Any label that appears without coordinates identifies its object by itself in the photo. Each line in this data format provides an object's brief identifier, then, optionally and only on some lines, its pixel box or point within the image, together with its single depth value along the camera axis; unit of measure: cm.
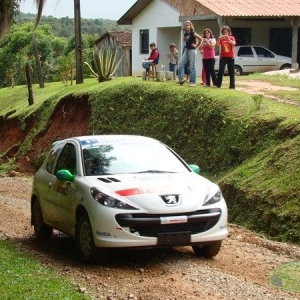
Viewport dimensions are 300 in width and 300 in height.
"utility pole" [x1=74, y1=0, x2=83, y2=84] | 3181
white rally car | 912
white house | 3575
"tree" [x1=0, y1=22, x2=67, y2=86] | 4934
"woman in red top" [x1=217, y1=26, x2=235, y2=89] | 2108
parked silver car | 3616
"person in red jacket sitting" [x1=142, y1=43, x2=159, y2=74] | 2647
